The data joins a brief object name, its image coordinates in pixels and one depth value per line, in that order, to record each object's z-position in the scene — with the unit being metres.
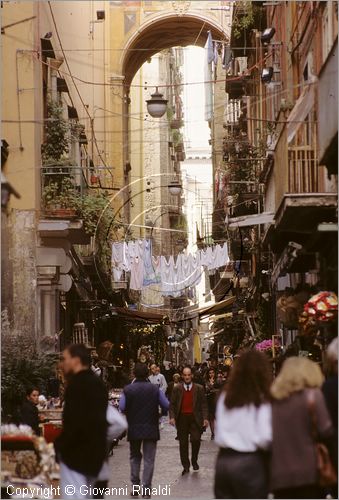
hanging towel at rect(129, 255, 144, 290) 40.06
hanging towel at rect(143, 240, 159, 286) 41.09
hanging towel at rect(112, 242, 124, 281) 39.62
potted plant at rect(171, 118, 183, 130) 94.28
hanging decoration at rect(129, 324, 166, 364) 58.69
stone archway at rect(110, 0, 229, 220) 57.41
